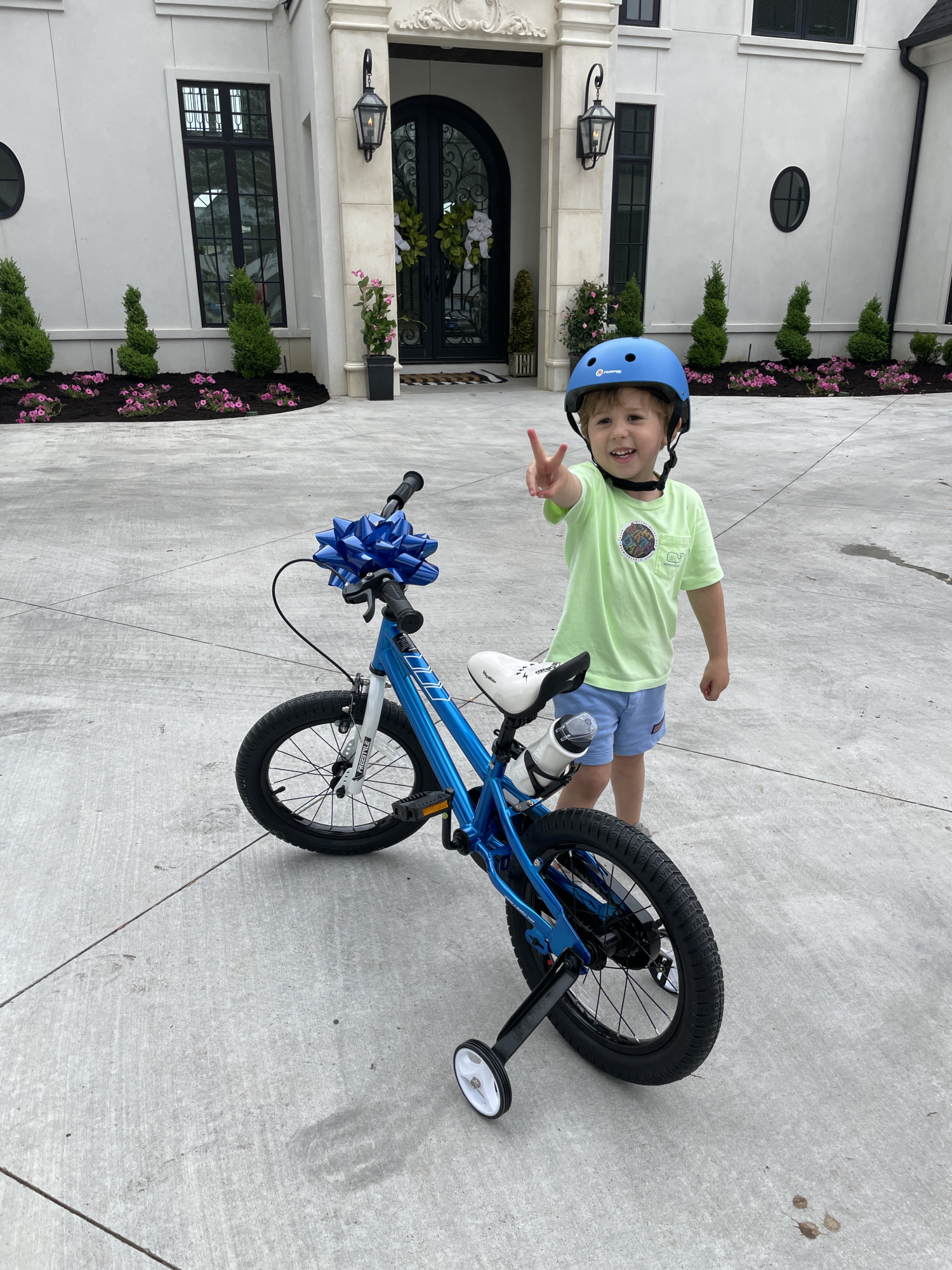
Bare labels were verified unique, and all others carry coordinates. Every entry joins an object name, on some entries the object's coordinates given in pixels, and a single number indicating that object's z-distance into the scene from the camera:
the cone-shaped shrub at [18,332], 11.62
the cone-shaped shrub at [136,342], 12.15
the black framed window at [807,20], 13.26
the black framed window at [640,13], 12.73
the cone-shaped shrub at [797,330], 14.01
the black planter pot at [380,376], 11.60
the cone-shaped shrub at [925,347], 13.82
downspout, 13.88
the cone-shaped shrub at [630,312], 12.70
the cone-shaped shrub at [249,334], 12.49
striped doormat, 13.71
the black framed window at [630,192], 12.97
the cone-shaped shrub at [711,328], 13.56
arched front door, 13.45
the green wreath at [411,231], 13.40
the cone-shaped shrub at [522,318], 14.05
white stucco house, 11.30
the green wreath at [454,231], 13.77
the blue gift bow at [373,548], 2.09
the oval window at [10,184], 11.64
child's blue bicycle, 1.75
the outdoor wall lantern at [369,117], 10.37
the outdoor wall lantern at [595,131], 11.22
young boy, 2.02
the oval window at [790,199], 13.91
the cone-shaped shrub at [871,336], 14.24
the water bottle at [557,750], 1.76
